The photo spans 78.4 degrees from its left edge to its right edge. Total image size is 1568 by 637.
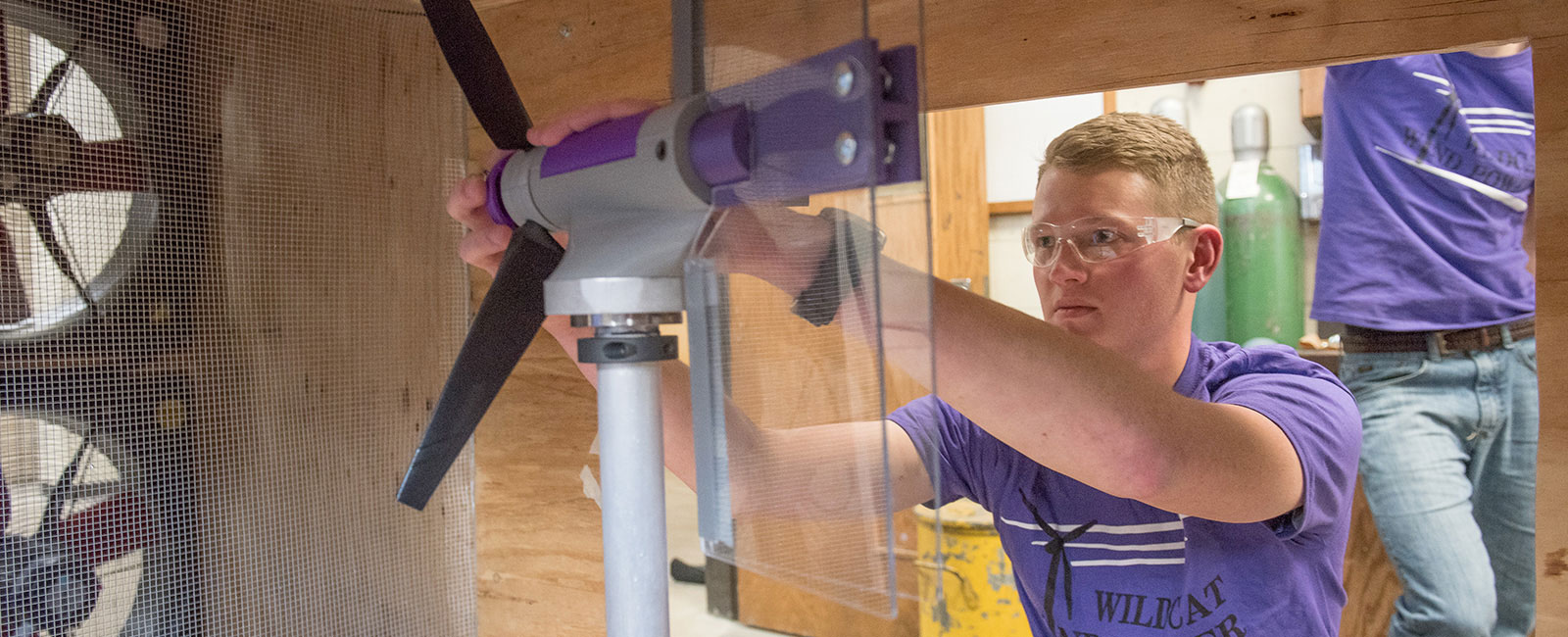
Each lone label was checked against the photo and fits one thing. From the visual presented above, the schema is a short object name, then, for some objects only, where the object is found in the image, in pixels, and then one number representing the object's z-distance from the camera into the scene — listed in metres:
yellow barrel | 2.23
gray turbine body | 0.47
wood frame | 0.77
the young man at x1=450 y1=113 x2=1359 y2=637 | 0.63
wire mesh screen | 0.81
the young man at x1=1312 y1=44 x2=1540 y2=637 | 1.86
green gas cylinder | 2.57
